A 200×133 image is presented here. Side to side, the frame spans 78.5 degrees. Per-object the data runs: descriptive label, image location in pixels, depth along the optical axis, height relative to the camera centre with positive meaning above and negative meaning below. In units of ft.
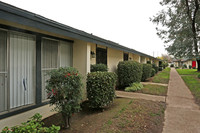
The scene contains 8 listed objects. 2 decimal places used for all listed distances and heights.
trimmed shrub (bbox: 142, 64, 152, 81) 36.14 -1.45
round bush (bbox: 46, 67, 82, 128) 9.50 -1.79
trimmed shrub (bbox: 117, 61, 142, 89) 25.40 -1.11
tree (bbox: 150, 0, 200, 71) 43.45 +15.75
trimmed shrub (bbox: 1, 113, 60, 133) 7.31 -3.83
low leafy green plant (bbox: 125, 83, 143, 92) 24.07 -4.17
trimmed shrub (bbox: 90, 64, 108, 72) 19.39 -0.20
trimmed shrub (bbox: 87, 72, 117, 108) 13.53 -2.48
